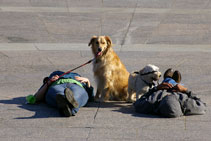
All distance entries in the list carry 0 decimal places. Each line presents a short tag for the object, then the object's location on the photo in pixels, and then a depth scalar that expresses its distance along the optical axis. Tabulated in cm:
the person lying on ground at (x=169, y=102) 1503
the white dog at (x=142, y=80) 1573
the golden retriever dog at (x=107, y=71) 1683
